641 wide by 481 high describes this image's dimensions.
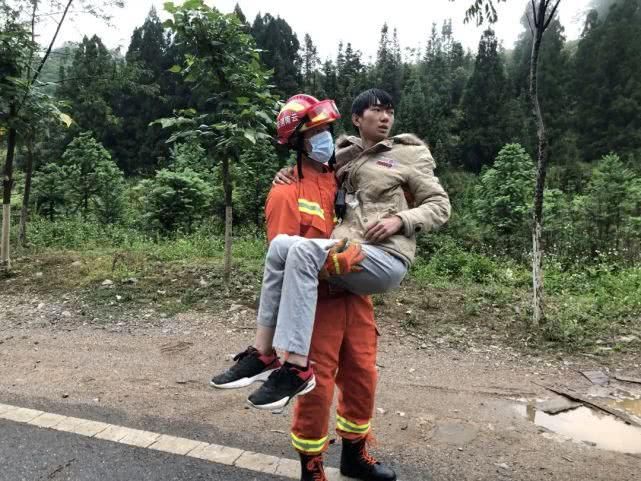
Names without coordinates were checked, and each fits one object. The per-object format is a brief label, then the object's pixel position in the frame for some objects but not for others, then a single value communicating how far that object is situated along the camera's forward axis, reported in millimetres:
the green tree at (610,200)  17969
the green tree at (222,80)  5953
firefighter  2369
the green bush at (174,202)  15914
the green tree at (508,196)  20969
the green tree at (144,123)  43156
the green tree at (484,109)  52156
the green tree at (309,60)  64094
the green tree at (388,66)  62609
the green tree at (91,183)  22172
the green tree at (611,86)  48719
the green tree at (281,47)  45312
